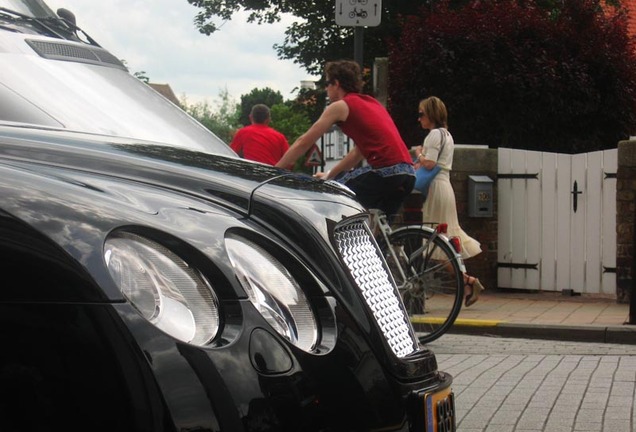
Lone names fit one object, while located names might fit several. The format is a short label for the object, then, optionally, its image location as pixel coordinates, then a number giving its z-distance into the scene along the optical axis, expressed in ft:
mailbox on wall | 45.27
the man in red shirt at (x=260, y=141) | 47.98
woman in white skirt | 37.68
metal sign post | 35.50
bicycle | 27.71
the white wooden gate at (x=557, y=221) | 43.01
